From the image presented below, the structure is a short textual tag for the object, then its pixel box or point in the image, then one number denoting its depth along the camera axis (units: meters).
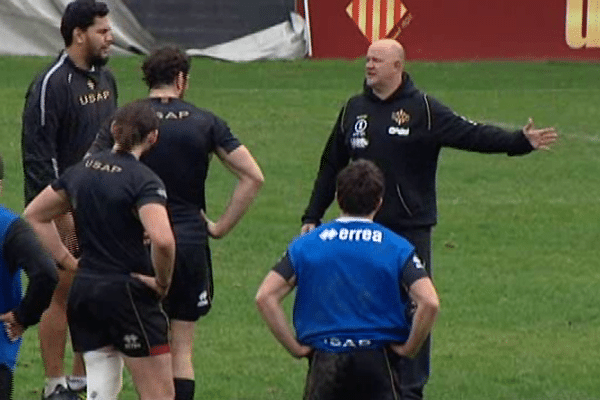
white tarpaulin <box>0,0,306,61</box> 61.16
